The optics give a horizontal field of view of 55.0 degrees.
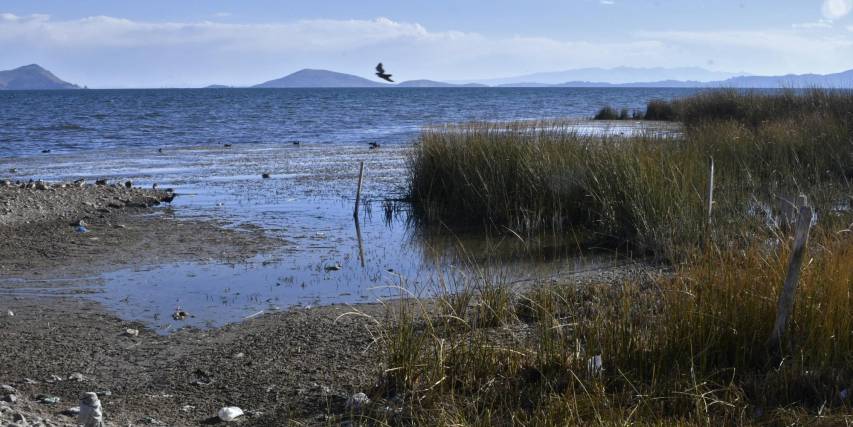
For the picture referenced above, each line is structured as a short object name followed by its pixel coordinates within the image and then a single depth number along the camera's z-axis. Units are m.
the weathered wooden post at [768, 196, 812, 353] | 4.99
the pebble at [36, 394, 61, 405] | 5.49
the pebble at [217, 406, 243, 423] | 5.22
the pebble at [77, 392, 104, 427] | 4.83
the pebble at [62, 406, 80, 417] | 5.28
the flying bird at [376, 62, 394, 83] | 8.00
